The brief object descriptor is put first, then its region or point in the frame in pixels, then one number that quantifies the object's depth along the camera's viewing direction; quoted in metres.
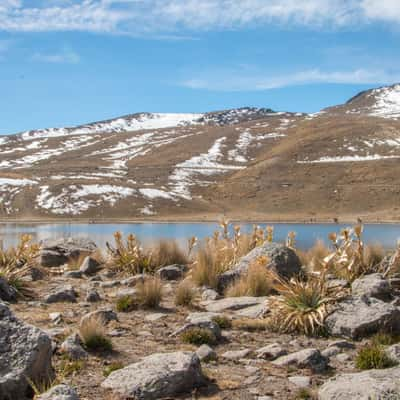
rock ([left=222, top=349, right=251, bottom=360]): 7.08
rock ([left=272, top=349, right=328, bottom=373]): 6.64
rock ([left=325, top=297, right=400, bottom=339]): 8.08
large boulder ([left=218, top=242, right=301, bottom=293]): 11.69
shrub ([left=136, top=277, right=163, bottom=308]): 10.03
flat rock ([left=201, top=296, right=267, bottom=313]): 10.07
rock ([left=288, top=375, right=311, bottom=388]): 6.05
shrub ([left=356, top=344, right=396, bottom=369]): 6.44
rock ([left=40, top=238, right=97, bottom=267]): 16.92
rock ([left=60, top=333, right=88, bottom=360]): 6.73
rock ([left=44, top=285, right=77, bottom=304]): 10.66
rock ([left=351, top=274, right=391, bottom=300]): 9.84
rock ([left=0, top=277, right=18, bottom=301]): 10.75
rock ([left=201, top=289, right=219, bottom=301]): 11.13
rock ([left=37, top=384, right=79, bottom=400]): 4.68
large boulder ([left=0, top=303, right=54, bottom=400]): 5.23
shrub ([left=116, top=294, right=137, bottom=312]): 9.77
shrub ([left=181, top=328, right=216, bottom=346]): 7.66
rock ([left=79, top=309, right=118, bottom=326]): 8.16
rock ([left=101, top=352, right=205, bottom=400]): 5.54
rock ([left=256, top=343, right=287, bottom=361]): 7.09
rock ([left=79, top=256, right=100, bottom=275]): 14.97
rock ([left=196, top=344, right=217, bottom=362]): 6.90
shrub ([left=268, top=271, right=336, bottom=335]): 8.55
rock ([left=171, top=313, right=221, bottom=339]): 7.90
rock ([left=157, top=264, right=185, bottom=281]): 13.91
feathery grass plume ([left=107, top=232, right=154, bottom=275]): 14.43
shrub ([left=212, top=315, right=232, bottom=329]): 8.70
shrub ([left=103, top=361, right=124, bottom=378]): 6.25
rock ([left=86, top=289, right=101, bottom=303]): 10.70
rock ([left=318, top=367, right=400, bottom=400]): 4.88
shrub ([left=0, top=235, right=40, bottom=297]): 11.78
